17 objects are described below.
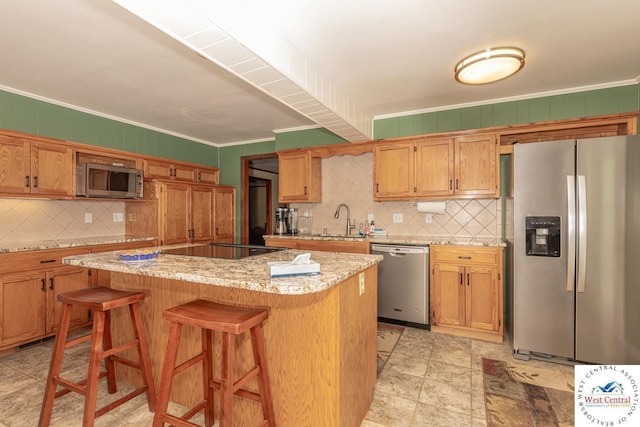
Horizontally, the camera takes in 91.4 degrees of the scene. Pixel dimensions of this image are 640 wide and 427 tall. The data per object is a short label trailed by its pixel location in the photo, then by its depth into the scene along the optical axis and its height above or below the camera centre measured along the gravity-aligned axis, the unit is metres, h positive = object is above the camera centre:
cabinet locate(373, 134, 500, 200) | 3.33 +0.50
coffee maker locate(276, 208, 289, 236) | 4.50 -0.11
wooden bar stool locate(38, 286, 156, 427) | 1.65 -0.78
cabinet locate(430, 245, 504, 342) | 3.02 -0.79
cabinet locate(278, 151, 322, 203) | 4.27 +0.49
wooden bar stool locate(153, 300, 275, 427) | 1.39 -0.67
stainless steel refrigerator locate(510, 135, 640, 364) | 2.38 -0.30
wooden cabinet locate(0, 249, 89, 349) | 2.68 -0.72
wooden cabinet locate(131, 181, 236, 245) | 3.98 -0.01
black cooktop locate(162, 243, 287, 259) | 2.08 -0.28
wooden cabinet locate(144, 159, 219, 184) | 4.14 +0.60
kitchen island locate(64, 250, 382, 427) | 1.52 -0.62
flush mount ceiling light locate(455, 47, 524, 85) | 2.31 +1.13
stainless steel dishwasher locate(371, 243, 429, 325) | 3.26 -0.75
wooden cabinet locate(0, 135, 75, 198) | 2.86 +0.43
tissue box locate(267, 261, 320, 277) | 1.41 -0.26
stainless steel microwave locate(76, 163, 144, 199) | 3.38 +0.36
